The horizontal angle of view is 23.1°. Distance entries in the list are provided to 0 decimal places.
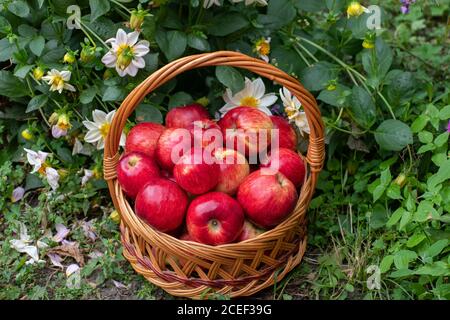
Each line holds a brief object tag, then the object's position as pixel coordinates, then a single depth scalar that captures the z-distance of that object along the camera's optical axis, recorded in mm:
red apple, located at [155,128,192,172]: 1495
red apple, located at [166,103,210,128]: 1557
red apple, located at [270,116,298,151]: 1555
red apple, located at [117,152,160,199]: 1479
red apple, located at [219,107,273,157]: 1513
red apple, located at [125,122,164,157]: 1535
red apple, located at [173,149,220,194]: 1439
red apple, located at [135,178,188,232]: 1438
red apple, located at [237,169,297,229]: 1435
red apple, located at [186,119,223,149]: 1501
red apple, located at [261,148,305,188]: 1496
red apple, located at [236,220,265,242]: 1465
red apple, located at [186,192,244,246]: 1424
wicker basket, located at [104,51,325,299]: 1416
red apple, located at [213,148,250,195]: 1472
